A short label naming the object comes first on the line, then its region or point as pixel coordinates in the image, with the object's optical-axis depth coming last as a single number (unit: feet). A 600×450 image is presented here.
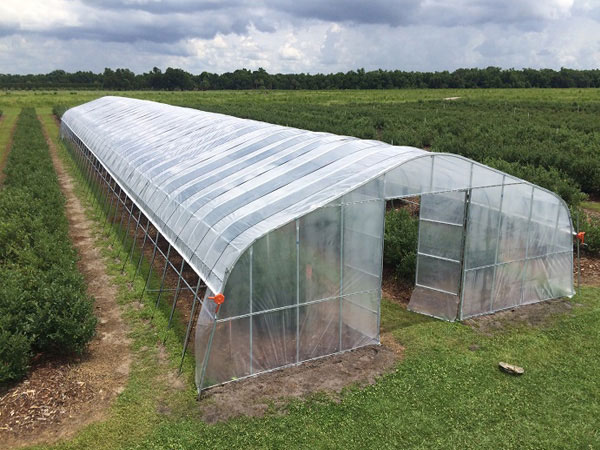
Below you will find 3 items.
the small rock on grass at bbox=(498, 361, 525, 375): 31.81
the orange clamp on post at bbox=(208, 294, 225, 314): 27.89
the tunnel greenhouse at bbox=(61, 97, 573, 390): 29.91
